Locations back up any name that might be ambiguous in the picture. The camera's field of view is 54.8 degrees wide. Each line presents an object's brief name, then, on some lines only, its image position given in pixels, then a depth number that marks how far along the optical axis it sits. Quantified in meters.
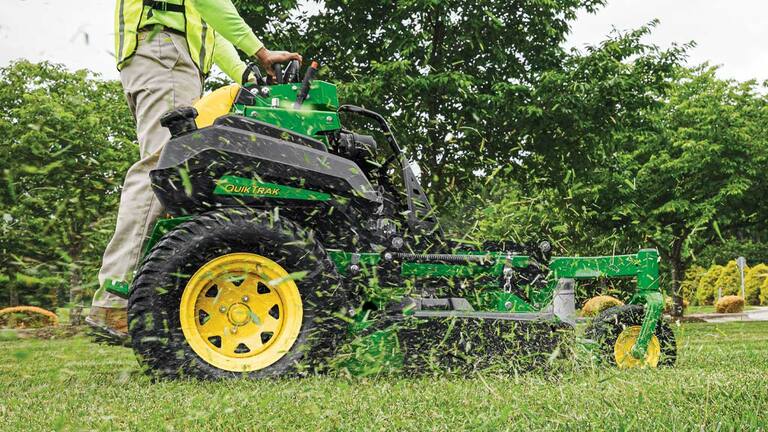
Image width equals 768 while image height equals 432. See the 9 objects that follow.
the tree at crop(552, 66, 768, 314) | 16.36
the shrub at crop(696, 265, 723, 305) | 31.39
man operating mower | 3.67
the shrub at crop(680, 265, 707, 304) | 28.63
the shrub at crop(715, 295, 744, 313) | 24.58
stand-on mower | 3.37
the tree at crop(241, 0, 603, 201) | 9.80
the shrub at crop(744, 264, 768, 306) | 31.17
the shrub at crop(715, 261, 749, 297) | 31.06
